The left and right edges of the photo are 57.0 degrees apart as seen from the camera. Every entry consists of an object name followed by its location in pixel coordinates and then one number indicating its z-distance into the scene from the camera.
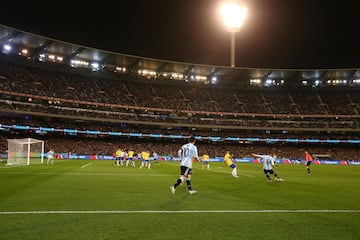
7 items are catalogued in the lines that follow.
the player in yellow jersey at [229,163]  23.86
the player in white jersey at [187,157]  13.17
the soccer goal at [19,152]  36.98
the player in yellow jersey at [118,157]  38.33
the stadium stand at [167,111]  66.50
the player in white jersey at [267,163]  20.44
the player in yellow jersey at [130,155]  36.25
